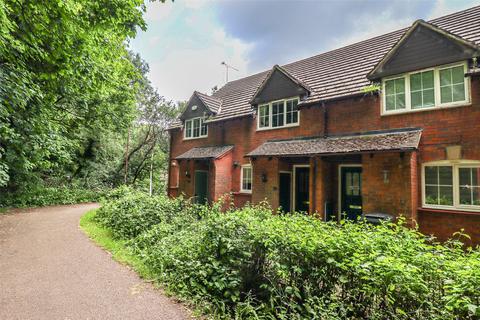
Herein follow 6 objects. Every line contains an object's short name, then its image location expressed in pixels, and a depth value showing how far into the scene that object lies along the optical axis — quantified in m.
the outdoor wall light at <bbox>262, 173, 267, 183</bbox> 11.68
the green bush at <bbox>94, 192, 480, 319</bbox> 2.65
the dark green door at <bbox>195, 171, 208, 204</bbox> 15.27
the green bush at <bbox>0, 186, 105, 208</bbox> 15.91
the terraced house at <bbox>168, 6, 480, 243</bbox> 7.51
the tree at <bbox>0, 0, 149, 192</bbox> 6.15
